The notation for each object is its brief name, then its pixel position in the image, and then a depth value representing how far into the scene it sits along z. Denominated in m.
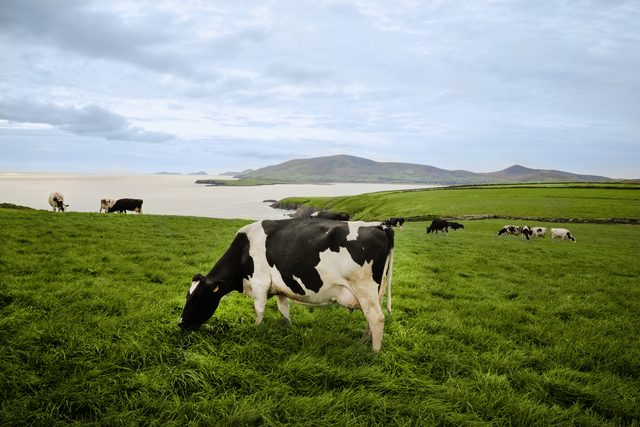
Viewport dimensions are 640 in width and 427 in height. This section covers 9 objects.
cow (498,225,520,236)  24.09
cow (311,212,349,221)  25.31
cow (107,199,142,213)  27.89
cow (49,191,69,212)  25.86
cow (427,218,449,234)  24.44
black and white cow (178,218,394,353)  4.55
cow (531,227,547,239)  23.45
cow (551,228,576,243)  22.34
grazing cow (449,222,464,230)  25.92
